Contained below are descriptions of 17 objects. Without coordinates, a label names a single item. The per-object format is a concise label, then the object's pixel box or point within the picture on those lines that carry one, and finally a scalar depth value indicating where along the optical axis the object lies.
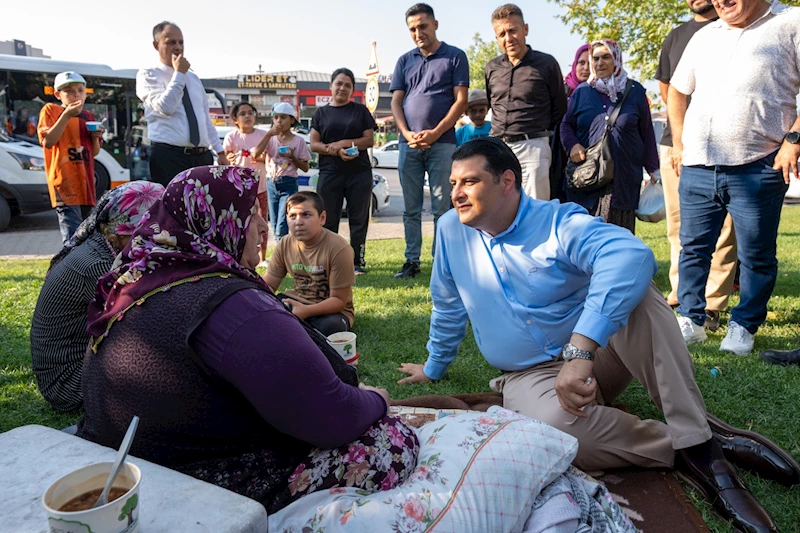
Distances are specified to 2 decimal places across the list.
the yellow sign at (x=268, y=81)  52.47
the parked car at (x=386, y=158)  26.34
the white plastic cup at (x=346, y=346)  3.09
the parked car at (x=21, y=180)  9.98
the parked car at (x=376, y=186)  12.61
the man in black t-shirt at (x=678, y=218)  4.25
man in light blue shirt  2.14
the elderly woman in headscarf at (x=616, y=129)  4.84
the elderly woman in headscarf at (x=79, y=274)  2.64
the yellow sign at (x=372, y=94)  10.16
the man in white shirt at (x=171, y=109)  5.49
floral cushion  1.51
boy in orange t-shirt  5.99
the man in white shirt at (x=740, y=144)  3.29
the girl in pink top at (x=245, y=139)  6.97
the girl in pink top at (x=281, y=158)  6.73
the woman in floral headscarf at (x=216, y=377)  1.46
